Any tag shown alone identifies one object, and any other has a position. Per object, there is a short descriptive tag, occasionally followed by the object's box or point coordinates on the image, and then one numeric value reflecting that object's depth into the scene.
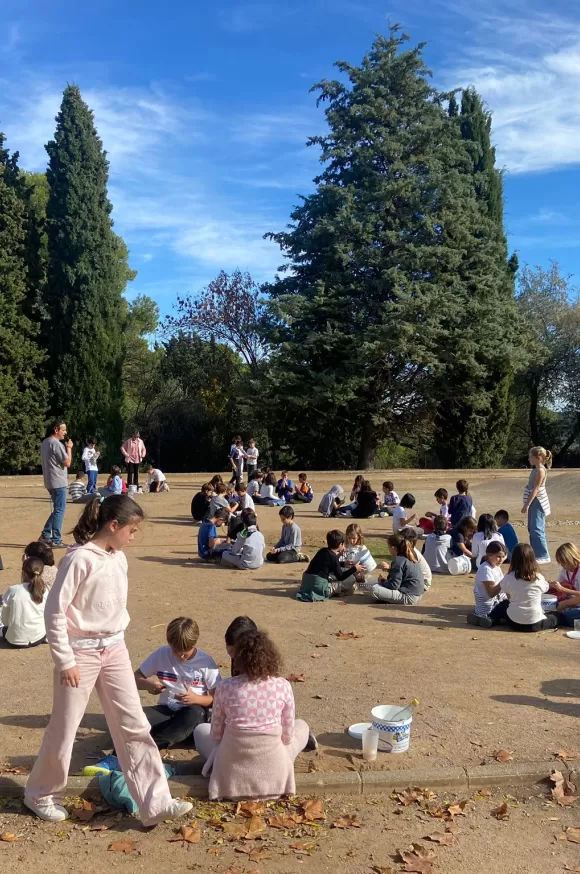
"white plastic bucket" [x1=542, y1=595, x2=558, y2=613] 8.66
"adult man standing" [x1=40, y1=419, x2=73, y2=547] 12.00
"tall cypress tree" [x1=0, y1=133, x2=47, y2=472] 26.88
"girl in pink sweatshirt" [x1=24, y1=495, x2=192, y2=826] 3.97
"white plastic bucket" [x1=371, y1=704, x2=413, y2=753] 5.05
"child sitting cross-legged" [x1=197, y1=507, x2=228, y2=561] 12.25
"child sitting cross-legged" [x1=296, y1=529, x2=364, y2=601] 9.72
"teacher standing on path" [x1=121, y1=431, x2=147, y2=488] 20.52
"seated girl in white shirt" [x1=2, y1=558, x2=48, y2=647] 7.36
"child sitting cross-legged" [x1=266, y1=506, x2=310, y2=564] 12.20
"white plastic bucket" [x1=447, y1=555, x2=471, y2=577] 11.41
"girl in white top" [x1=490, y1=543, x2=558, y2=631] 8.12
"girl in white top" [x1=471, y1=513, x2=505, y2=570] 11.01
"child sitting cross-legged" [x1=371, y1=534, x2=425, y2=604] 9.55
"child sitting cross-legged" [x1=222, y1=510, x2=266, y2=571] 11.72
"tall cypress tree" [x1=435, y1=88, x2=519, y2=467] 27.45
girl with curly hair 4.45
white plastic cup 5.02
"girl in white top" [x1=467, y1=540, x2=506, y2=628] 8.60
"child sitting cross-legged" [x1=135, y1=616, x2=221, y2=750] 5.23
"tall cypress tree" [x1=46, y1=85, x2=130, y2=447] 28.52
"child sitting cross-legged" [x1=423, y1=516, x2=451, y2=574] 11.55
